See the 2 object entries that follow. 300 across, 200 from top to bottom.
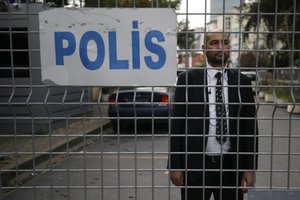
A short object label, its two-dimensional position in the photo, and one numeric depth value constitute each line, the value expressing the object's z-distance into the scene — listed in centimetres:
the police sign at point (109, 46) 203
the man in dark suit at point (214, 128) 235
